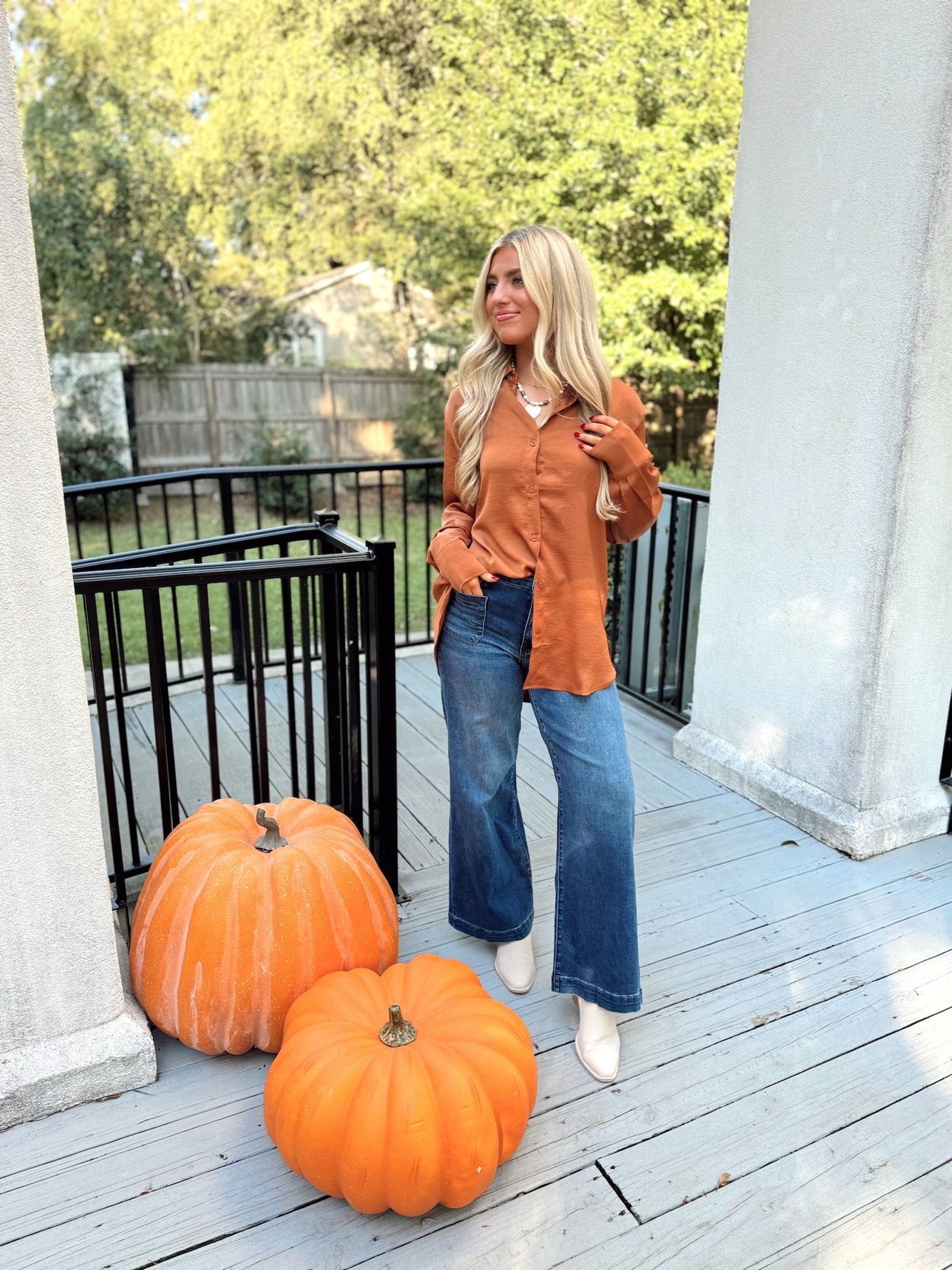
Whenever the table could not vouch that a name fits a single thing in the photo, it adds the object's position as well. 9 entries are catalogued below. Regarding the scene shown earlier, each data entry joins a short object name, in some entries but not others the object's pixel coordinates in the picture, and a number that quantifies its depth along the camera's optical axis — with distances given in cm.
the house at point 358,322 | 1449
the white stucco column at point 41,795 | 140
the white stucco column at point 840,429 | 240
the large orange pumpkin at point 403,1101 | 149
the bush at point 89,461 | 1177
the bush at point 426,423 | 1387
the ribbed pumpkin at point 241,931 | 184
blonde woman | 180
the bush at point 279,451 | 1291
